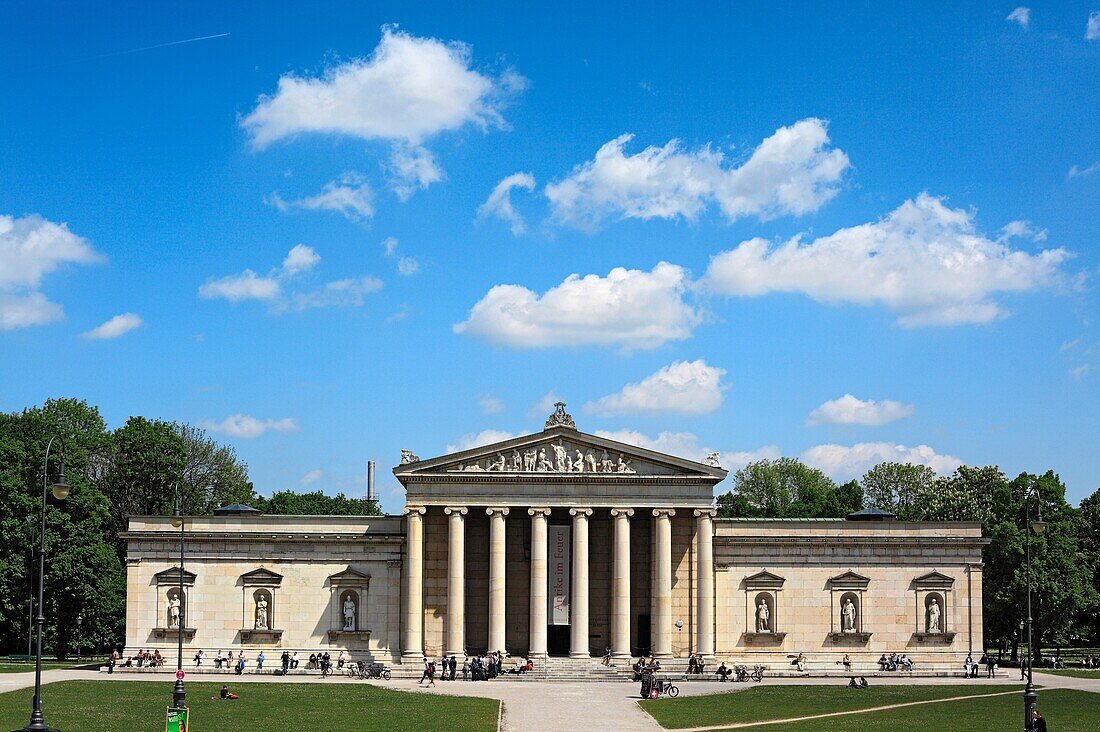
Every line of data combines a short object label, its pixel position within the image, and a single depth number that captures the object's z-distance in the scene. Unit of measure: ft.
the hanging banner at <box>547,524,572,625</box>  278.67
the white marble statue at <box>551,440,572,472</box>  276.82
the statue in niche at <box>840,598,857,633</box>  283.18
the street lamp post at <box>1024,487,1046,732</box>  141.08
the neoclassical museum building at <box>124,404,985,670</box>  276.00
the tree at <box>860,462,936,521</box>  460.96
